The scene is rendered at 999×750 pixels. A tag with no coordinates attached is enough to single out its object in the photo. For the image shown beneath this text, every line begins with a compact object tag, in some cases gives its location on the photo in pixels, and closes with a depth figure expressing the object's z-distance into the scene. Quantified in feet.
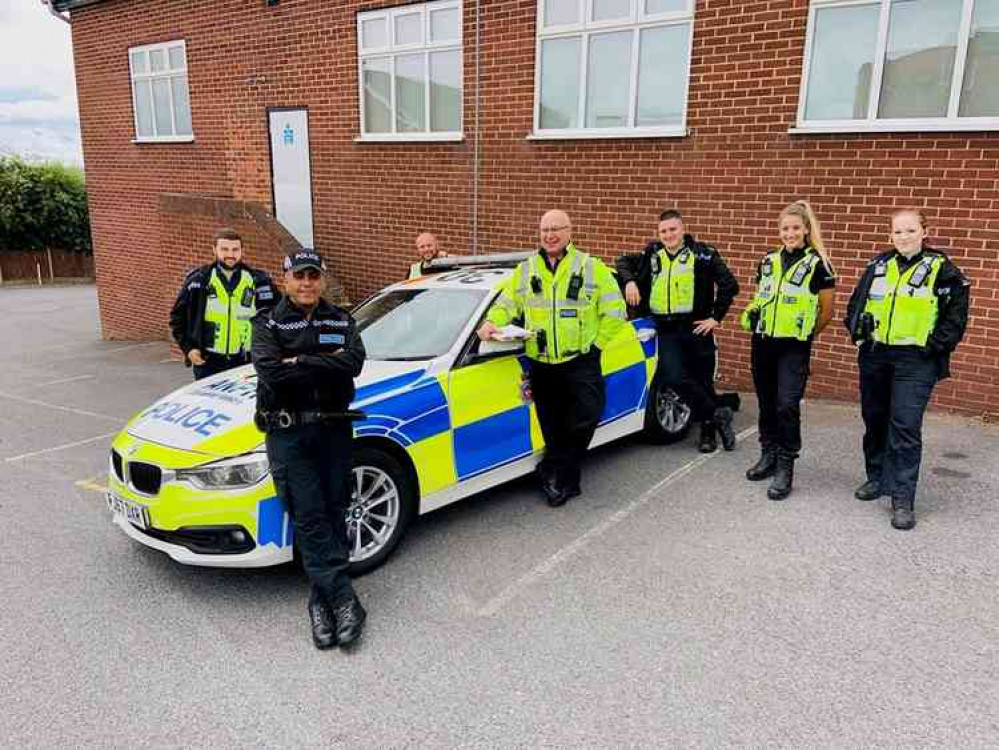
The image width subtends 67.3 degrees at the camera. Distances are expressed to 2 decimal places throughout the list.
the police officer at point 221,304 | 17.47
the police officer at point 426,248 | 22.48
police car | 11.54
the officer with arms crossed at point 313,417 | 10.40
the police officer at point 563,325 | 14.37
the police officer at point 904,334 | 13.12
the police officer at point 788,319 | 14.64
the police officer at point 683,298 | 16.84
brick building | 20.67
